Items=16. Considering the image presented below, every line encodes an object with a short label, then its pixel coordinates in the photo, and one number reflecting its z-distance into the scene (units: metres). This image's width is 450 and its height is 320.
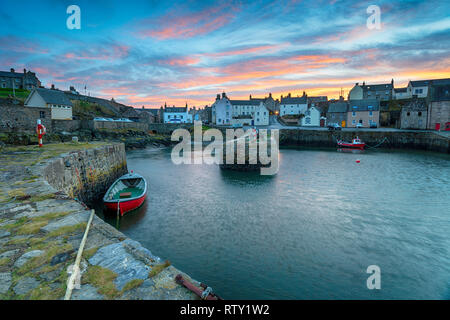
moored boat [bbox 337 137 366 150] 49.15
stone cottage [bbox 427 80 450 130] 47.28
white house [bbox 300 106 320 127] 75.81
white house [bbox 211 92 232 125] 85.69
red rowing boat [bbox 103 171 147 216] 14.45
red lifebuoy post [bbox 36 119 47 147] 17.12
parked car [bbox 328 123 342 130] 58.41
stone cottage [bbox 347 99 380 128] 64.12
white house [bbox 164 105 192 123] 95.39
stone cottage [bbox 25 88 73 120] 44.41
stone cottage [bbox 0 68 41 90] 70.75
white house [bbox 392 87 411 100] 84.44
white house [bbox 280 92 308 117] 93.80
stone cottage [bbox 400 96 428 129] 52.28
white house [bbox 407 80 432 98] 79.94
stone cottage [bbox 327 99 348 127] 69.75
